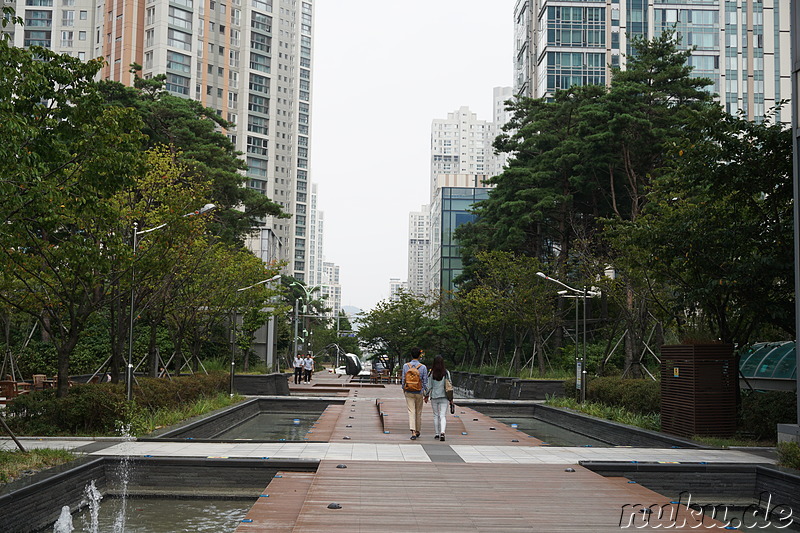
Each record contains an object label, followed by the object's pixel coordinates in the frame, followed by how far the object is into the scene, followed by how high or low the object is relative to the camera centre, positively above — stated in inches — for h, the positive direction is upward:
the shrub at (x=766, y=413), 635.5 -75.9
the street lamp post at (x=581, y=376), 1018.7 -78.2
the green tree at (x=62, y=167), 476.7 +92.9
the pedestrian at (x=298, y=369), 1835.6 -136.2
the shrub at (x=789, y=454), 475.2 -81.8
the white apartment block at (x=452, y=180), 5969.5 +1042.3
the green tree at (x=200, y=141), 1562.5 +346.7
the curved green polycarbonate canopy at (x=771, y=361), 853.2 -46.5
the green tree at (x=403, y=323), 2456.9 -33.2
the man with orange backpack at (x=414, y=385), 627.8 -57.6
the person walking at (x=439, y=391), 620.1 -61.3
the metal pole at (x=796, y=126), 537.6 +137.0
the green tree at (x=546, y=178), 1631.4 +300.9
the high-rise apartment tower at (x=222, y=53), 3248.0 +1173.3
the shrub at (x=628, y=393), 825.5 -88.6
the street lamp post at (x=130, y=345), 674.2 -35.2
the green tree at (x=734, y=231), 644.7 +75.1
